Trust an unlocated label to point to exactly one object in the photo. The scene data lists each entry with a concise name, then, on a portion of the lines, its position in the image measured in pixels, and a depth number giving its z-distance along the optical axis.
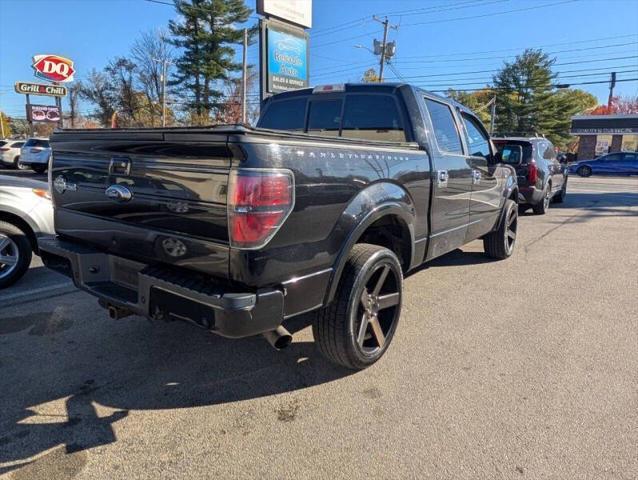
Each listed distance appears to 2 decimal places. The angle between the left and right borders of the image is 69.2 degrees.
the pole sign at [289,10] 14.78
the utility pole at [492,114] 44.78
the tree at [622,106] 75.88
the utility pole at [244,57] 28.59
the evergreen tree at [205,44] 40.28
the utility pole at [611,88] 55.93
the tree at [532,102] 52.88
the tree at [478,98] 58.25
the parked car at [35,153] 19.95
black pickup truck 2.25
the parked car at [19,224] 4.68
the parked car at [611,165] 30.23
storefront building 42.03
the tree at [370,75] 55.16
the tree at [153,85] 44.06
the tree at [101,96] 46.91
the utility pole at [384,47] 33.48
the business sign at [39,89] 31.60
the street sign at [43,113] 33.48
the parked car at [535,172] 9.88
